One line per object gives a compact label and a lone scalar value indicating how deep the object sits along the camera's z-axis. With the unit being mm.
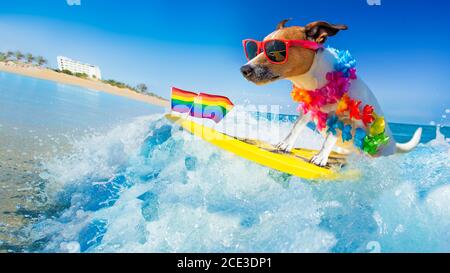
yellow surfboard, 1799
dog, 1798
